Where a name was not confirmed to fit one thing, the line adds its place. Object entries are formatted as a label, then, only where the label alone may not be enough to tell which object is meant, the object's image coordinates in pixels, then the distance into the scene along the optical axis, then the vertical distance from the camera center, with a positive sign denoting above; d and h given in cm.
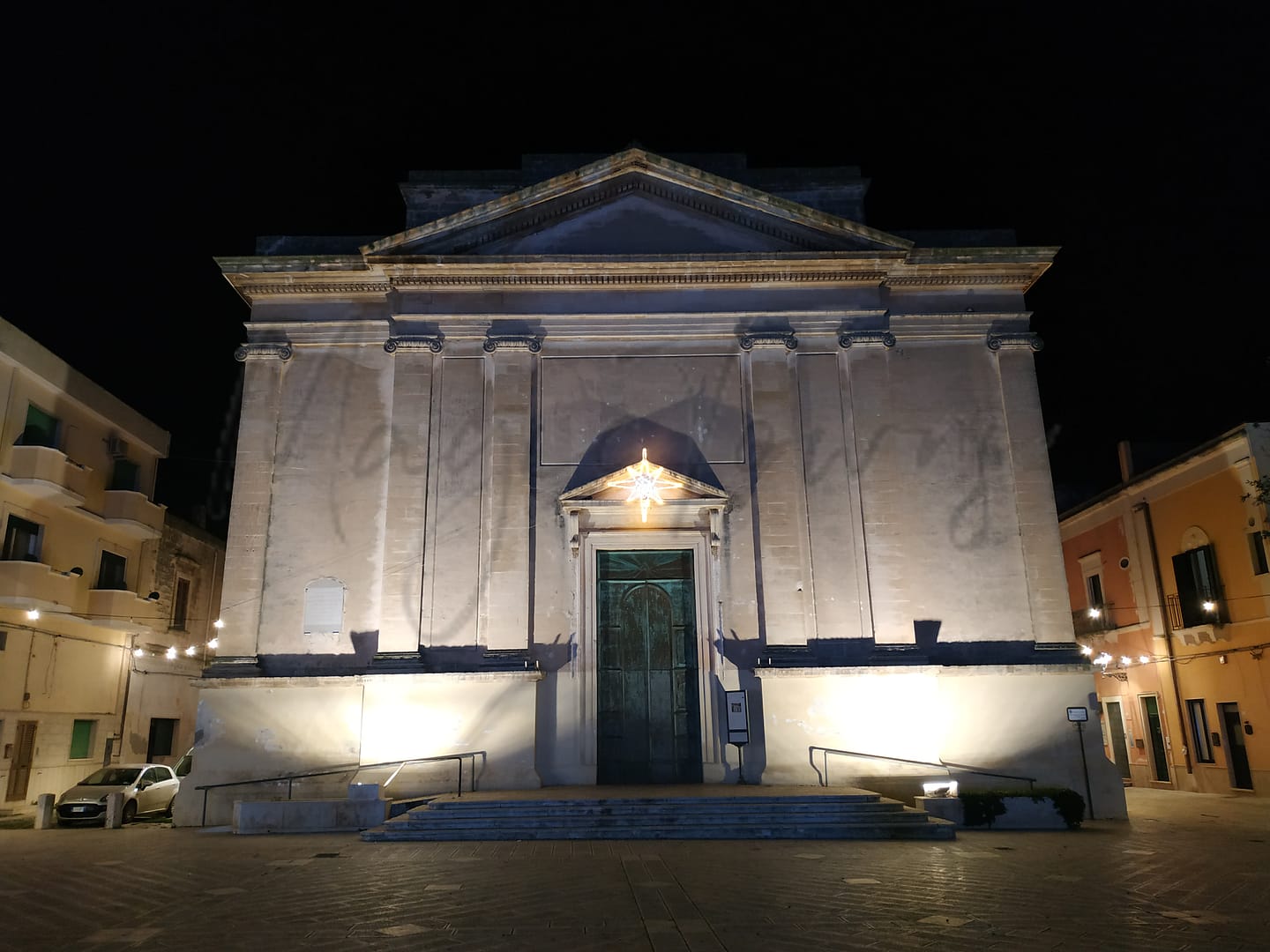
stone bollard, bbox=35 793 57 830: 1639 -118
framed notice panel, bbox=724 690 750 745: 1495 +10
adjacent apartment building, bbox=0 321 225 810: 2073 +364
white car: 1706 -97
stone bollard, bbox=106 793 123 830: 1593 -118
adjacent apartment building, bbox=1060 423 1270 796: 2109 +257
